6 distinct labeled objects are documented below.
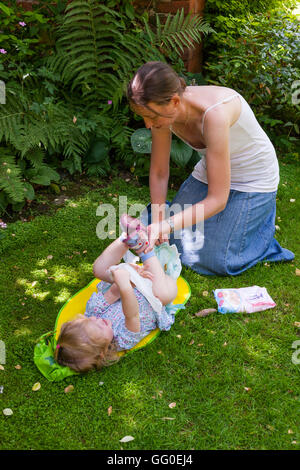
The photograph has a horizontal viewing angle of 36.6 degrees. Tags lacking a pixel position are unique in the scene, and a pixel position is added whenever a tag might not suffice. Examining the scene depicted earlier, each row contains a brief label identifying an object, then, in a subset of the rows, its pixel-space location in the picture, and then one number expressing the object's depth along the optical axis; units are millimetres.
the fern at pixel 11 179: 3559
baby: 2373
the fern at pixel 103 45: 4145
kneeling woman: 2375
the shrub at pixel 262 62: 4543
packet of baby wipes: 2838
